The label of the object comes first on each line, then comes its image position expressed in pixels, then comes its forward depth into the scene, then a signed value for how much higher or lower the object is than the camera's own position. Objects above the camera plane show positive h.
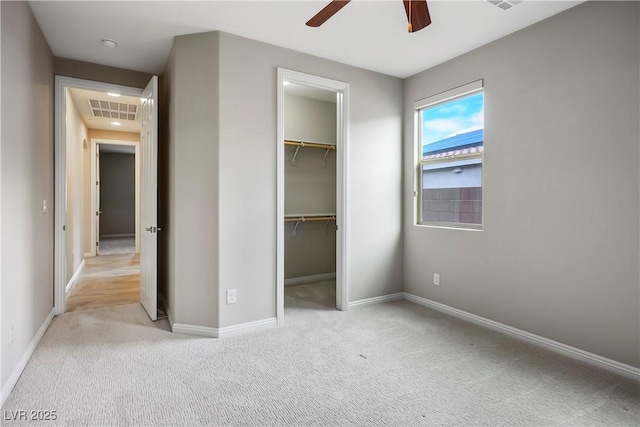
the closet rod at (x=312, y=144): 4.25 +0.82
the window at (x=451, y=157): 3.26 +0.52
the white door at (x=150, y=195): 3.14 +0.11
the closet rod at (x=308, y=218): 4.43 -0.14
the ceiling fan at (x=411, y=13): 1.87 +1.10
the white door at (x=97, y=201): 6.86 +0.11
